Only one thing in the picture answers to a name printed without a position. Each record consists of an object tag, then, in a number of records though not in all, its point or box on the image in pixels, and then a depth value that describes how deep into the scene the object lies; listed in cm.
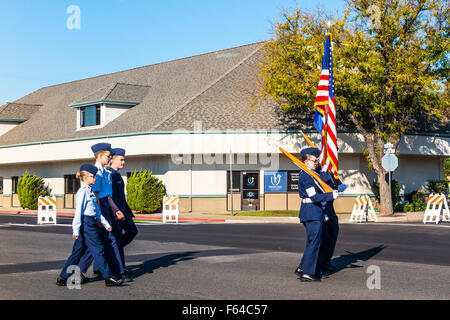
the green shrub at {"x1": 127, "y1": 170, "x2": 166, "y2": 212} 3256
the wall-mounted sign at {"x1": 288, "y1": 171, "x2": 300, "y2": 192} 3409
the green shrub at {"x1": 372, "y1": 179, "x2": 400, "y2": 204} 3410
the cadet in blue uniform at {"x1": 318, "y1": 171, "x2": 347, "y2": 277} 980
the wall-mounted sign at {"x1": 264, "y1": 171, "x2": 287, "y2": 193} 3394
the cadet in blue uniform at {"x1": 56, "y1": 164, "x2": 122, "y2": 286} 876
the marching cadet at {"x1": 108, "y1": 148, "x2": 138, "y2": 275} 953
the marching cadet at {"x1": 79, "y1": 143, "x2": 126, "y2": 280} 902
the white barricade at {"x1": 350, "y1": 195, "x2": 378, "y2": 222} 2586
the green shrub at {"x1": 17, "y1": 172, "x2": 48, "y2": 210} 3953
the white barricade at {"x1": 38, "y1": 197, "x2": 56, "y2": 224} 2448
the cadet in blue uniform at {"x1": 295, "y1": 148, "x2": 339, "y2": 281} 934
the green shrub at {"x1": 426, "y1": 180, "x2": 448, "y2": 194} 3675
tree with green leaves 2722
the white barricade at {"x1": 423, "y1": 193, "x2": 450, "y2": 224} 2452
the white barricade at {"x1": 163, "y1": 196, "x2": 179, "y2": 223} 2669
